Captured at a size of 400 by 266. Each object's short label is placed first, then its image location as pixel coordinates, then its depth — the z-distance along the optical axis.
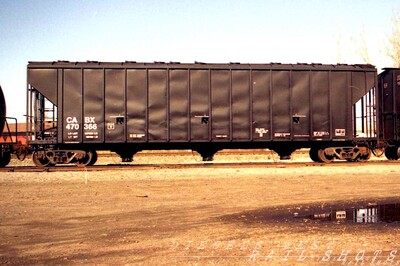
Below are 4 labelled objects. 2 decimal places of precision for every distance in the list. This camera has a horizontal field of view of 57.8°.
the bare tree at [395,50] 33.44
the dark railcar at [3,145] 15.59
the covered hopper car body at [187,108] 14.86
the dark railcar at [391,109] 16.44
